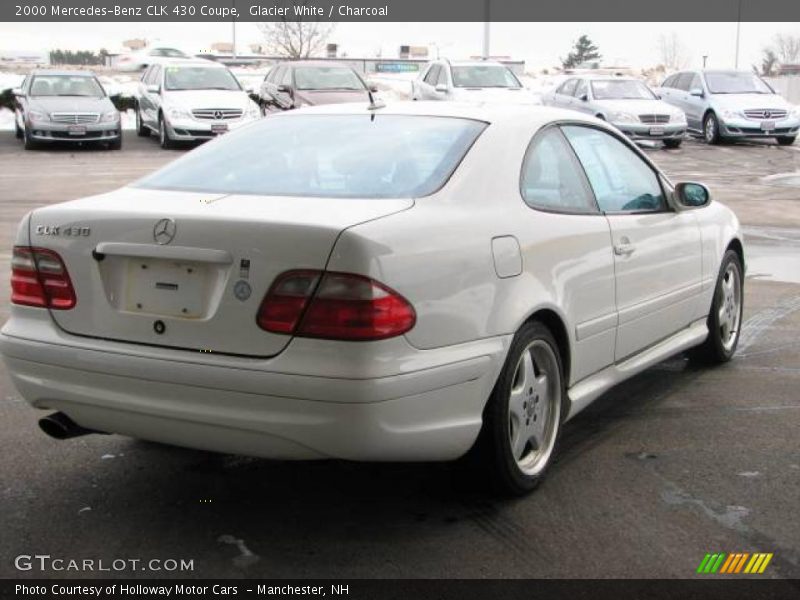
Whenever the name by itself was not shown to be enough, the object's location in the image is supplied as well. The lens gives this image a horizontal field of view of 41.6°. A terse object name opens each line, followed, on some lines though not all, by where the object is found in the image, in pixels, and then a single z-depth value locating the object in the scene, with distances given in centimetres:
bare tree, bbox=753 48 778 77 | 8188
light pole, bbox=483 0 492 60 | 4053
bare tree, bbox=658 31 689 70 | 8650
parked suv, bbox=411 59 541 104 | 2147
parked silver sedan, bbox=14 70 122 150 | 2028
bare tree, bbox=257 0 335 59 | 5244
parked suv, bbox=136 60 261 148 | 2008
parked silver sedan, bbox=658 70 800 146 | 2272
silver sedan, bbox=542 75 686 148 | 2141
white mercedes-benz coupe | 334
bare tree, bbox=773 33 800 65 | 8650
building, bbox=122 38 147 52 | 8249
